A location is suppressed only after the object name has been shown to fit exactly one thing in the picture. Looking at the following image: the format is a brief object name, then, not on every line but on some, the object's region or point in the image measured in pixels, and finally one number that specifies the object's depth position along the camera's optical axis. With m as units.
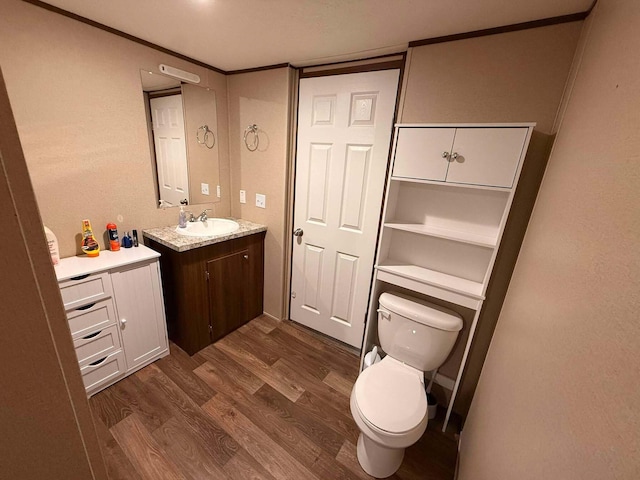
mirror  1.85
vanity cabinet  1.82
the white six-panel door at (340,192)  1.71
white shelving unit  1.20
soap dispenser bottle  2.07
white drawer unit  1.43
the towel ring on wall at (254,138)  2.15
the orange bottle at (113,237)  1.71
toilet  1.18
